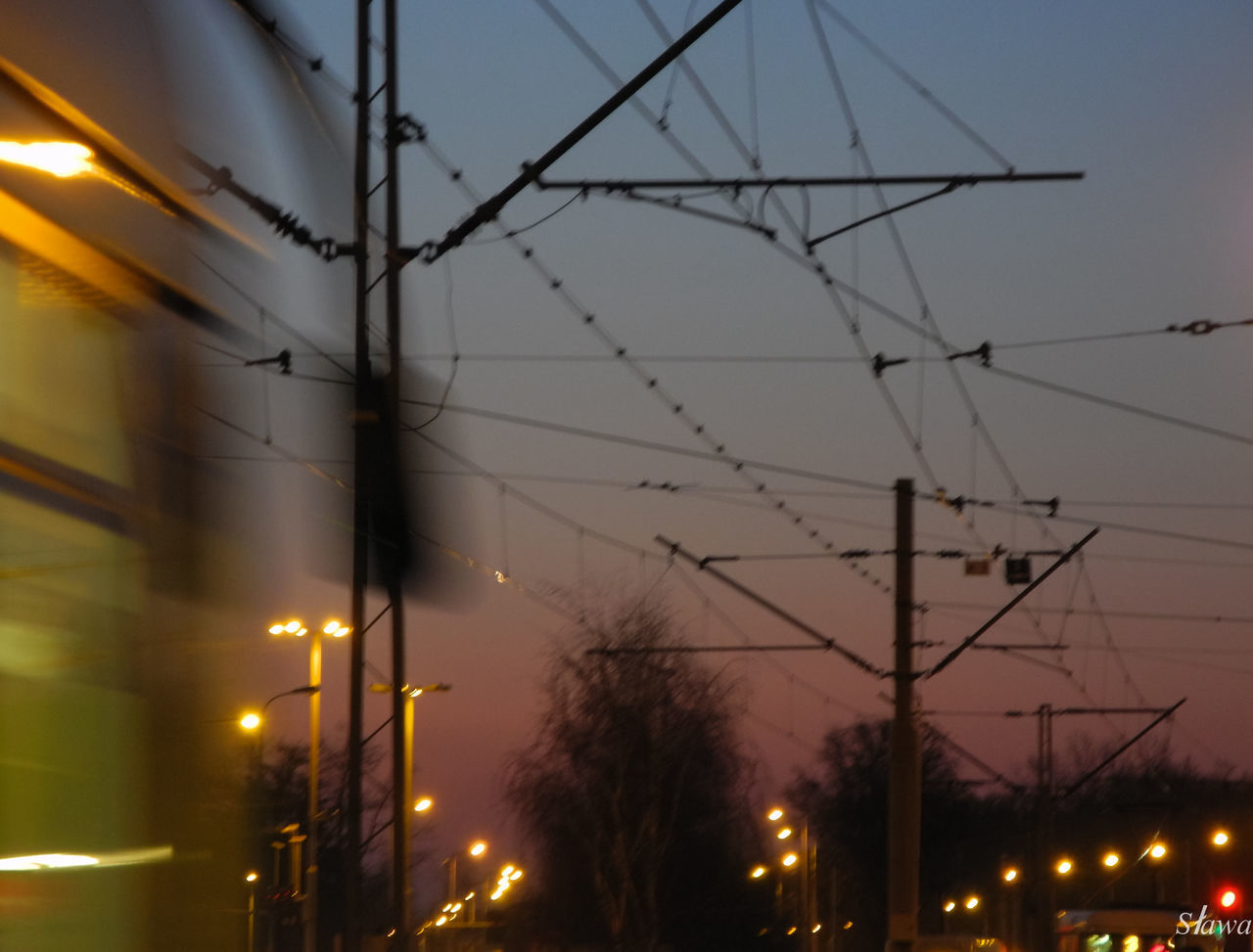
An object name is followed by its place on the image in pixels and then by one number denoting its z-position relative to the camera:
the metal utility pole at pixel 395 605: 13.20
